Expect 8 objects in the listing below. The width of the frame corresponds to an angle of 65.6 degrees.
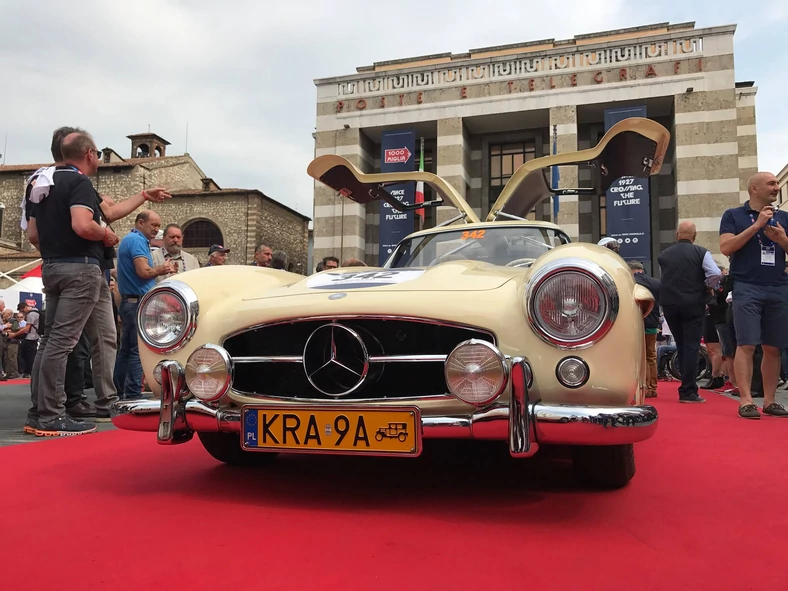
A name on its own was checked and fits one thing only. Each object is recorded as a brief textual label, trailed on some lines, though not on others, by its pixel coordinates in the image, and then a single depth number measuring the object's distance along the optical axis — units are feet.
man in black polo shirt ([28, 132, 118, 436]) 11.00
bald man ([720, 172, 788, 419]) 13.61
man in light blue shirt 14.82
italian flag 55.53
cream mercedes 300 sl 6.15
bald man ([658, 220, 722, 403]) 18.07
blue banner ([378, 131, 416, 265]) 67.10
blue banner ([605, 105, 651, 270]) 60.54
